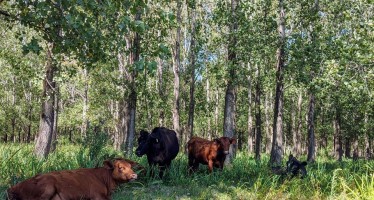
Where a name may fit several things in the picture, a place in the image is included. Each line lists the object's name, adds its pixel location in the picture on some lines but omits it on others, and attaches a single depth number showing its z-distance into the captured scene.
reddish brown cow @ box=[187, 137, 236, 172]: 11.60
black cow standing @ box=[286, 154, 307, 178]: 10.67
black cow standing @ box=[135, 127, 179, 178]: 9.91
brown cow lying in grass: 5.87
